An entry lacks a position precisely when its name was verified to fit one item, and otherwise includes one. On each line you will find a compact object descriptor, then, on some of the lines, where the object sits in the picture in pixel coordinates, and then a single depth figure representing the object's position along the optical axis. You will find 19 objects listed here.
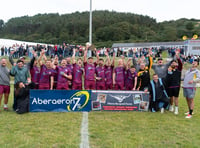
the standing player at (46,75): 7.26
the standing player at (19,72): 7.00
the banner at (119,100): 7.06
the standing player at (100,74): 7.67
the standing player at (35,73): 7.49
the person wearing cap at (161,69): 7.51
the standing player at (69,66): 7.54
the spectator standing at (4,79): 6.96
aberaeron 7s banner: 6.82
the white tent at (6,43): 30.67
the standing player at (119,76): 7.74
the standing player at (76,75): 7.51
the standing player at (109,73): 7.79
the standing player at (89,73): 7.50
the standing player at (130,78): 7.64
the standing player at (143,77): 7.59
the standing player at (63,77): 7.25
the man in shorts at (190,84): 6.59
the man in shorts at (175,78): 6.93
